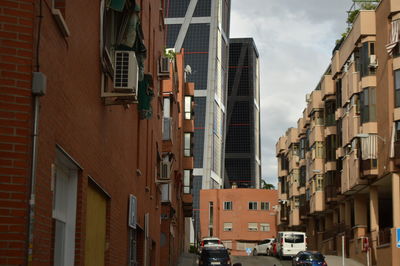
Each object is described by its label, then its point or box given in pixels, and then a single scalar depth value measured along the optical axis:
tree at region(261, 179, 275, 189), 142.89
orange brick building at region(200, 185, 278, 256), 97.62
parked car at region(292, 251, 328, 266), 40.91
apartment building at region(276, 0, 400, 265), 41.00
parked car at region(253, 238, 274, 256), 66.65
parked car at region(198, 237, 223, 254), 57.19
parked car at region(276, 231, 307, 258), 55.88
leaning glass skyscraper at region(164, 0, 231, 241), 137.25
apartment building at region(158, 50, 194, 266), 37.62
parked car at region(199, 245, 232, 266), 41.81
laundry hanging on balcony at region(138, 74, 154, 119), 19.59
